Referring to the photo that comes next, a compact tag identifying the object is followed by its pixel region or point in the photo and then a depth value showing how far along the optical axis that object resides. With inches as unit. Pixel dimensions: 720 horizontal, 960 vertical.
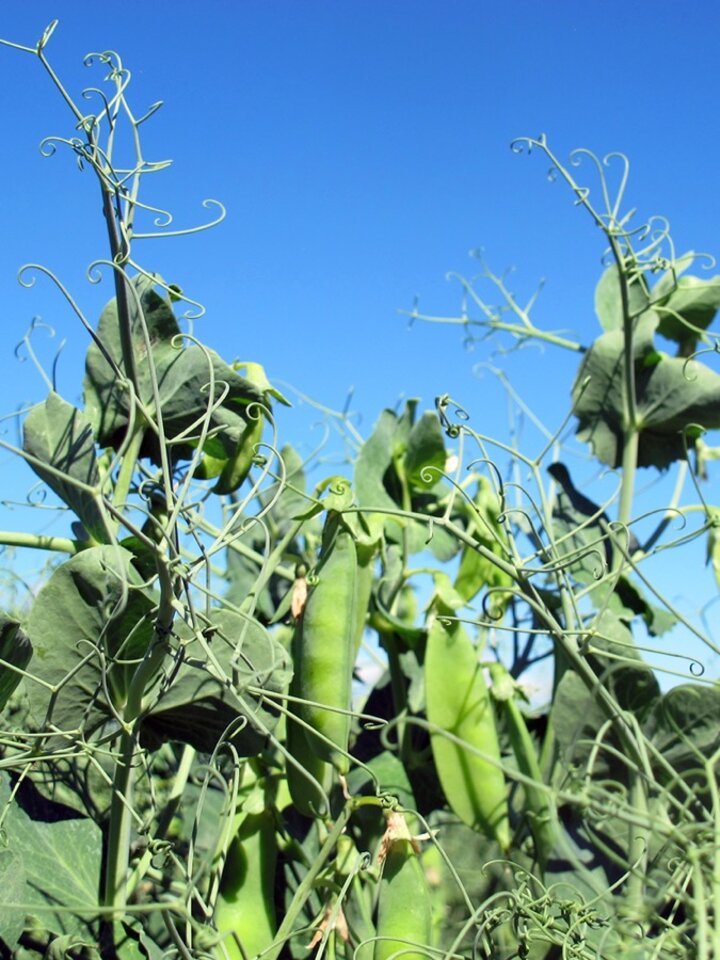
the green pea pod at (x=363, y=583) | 35.5
